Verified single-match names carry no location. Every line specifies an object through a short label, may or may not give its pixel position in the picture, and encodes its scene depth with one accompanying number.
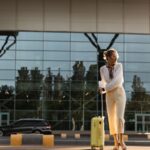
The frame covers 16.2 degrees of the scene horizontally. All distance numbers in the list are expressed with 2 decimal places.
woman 7.03
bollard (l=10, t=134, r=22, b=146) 11.46
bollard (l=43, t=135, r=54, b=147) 11.23
